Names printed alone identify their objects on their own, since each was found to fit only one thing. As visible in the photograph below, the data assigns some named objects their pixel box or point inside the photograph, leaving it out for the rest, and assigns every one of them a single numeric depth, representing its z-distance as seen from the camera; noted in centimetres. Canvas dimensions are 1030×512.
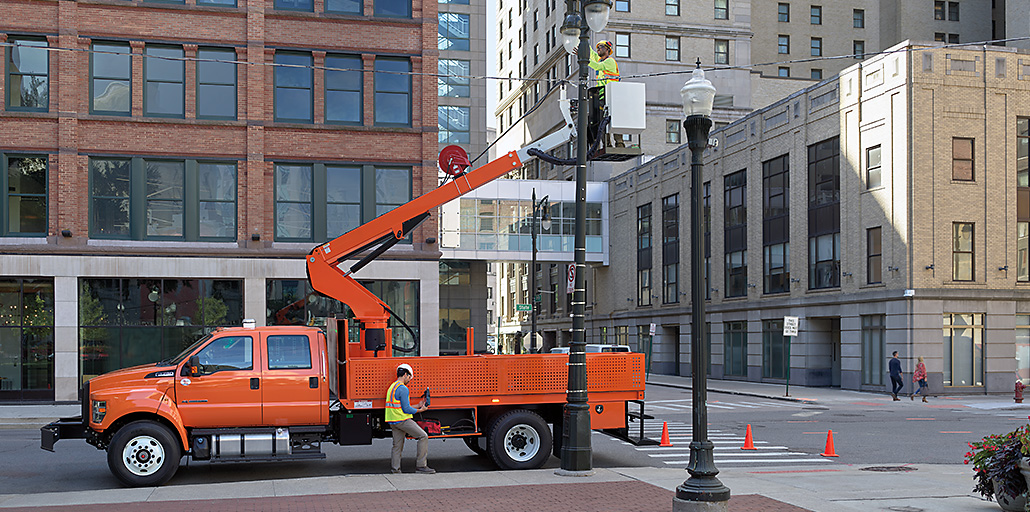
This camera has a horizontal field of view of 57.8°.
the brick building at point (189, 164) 2811
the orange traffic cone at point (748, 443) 1801
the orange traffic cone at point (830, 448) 1704
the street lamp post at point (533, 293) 3603
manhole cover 1479
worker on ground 1359
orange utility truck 1299
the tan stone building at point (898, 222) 3328
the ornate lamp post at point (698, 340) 966
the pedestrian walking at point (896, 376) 3159
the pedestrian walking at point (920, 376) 3122
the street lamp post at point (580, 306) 1335
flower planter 1027
